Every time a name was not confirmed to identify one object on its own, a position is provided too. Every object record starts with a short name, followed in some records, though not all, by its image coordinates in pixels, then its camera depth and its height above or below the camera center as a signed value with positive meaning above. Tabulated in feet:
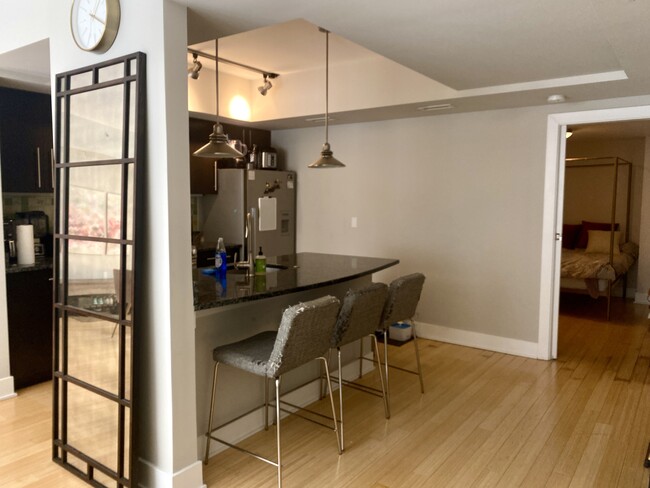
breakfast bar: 9.01 -1.96
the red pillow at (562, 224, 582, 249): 25.55 -0.97
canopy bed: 20.20 -0.93
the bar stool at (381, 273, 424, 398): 10.84 -1.86
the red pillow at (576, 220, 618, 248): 24.85 -0.54
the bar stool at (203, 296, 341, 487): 7.89 -2.33
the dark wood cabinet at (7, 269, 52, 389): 12.14 -2.89
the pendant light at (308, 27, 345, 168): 12.78 +1.34
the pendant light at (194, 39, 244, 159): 10.77 +1.35
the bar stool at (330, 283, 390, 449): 9.62 -1.97
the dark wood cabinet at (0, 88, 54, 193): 12.42 +1.69
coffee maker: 12.66 -0.91
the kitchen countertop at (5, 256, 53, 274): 12.07 -1.42
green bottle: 10.98 -1.16
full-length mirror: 7.67 -0.90
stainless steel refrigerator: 17.83 +0.13
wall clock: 7.75 +2.94
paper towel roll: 12.69 -0.91
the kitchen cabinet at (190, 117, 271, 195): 16.98 +1.82
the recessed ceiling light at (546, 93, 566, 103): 13.20 +3.15
